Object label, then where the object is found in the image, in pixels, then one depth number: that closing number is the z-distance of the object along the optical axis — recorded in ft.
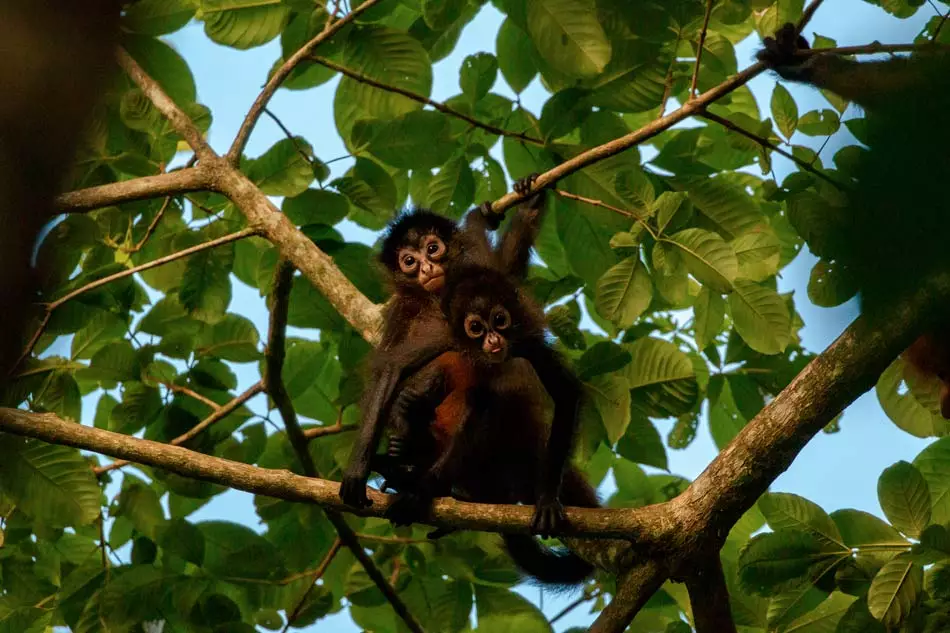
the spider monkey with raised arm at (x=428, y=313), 27.14
